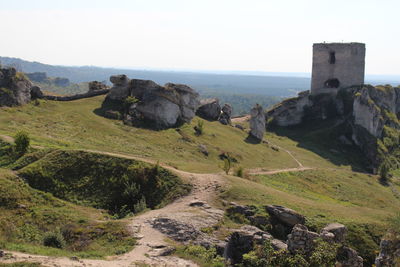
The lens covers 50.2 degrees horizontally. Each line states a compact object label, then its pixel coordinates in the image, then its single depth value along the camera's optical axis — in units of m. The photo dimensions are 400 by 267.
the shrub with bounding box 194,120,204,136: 53.32
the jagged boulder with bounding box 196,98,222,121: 65.18
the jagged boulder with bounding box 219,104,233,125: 65.53
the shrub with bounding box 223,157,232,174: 34.19
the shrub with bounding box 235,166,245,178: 34.06
